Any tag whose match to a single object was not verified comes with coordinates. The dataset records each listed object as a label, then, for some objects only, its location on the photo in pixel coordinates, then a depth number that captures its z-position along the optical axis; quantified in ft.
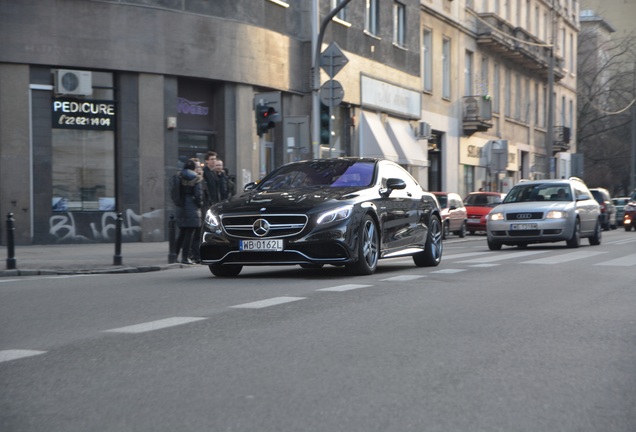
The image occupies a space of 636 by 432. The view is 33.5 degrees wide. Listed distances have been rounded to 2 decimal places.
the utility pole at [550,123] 155.84
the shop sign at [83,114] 76.84
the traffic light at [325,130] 83.20
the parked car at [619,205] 168.66
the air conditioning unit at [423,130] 131.34
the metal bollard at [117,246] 52.95
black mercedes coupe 38.91
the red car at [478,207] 116.16
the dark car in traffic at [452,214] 103.65
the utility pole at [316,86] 78.18
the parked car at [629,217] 137.08
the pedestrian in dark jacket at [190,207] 56.70
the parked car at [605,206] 135.85
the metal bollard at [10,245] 48.24
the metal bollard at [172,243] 56.49
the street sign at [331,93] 79.25
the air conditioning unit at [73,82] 75.75
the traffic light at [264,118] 69.92
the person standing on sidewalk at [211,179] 61.00
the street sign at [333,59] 80.53
